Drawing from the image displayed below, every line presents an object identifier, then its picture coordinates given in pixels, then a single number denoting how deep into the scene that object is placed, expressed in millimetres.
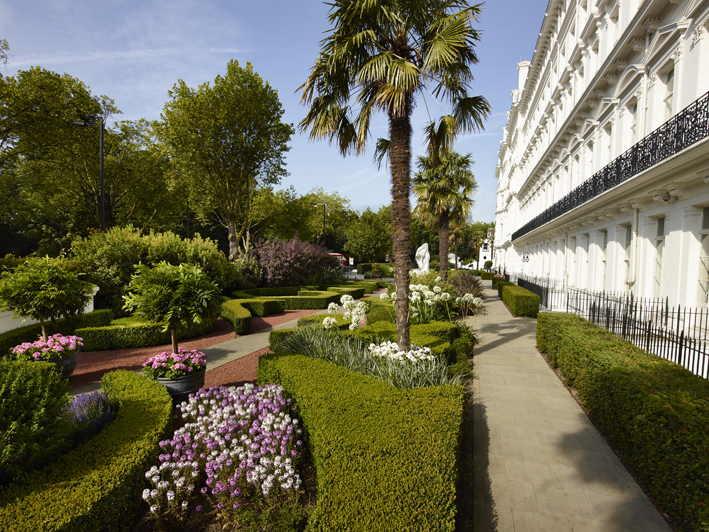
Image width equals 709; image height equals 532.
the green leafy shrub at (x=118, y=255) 13836
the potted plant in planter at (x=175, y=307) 6211
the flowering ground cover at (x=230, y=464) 3463
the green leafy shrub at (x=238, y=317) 12758
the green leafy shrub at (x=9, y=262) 13844
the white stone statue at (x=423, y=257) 24172
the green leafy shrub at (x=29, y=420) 3186
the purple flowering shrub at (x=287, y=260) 23984
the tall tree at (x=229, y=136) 23609
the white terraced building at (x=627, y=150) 8258
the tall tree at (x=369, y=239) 52688
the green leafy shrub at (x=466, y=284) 19206
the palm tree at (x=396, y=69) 6344
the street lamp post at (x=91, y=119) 23170
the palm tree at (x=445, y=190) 20219
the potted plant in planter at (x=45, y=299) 7637
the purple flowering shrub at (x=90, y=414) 4043
